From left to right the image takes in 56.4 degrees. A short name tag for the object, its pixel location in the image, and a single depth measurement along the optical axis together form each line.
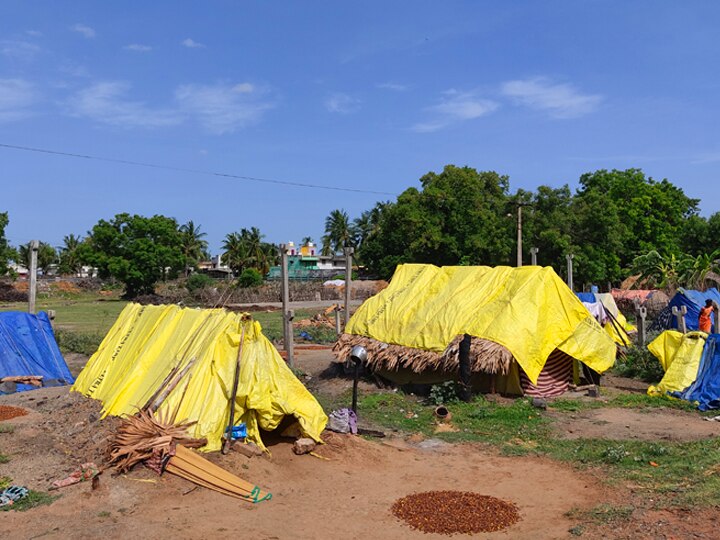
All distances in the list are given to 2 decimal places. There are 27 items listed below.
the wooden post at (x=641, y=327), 19.00
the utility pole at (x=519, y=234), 28.15
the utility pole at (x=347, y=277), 17.66
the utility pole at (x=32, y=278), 18.12
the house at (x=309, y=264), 76.62
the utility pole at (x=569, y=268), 22.53
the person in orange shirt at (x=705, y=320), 16.50
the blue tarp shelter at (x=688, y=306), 22.61
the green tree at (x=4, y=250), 53.59
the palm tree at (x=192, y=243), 80.56
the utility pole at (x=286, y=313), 16.19
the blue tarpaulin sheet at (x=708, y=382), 12.29
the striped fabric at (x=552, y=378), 13.41
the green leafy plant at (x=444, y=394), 12.89
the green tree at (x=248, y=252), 77.44
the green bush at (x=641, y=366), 15.70
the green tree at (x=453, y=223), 45.31
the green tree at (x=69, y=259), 96.69
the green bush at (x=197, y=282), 57.56
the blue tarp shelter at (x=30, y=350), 15.16
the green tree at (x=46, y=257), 93.19
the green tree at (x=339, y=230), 84.19
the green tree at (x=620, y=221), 44.62
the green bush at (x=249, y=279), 60.25
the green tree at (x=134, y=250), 58.00
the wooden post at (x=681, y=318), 16.03
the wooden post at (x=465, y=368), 12.80
